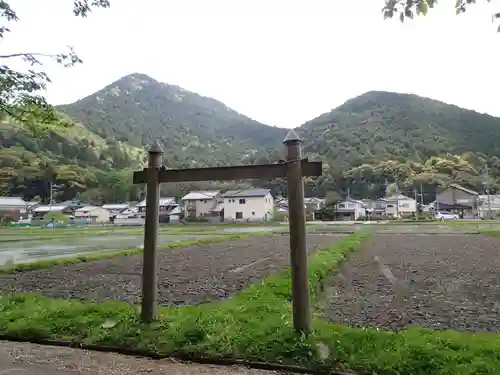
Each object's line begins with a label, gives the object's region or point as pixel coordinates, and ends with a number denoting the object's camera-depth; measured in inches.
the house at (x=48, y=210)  2682.3
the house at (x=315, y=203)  2517.7
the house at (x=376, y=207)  2773.1
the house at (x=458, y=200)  2723.9
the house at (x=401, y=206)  2719.0
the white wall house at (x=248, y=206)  2375.7
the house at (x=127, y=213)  2635.3
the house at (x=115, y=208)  2805.1
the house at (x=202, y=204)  2534.4
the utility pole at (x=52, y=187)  2680.6
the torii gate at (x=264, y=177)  143.8
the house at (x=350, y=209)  2571.4
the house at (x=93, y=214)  2669.8
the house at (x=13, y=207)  2404.0
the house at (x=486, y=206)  2434.5
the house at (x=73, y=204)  2785.4
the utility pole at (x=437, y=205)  2579.2
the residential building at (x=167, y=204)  2770.7
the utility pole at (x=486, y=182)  2252.6
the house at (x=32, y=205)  2684.5
